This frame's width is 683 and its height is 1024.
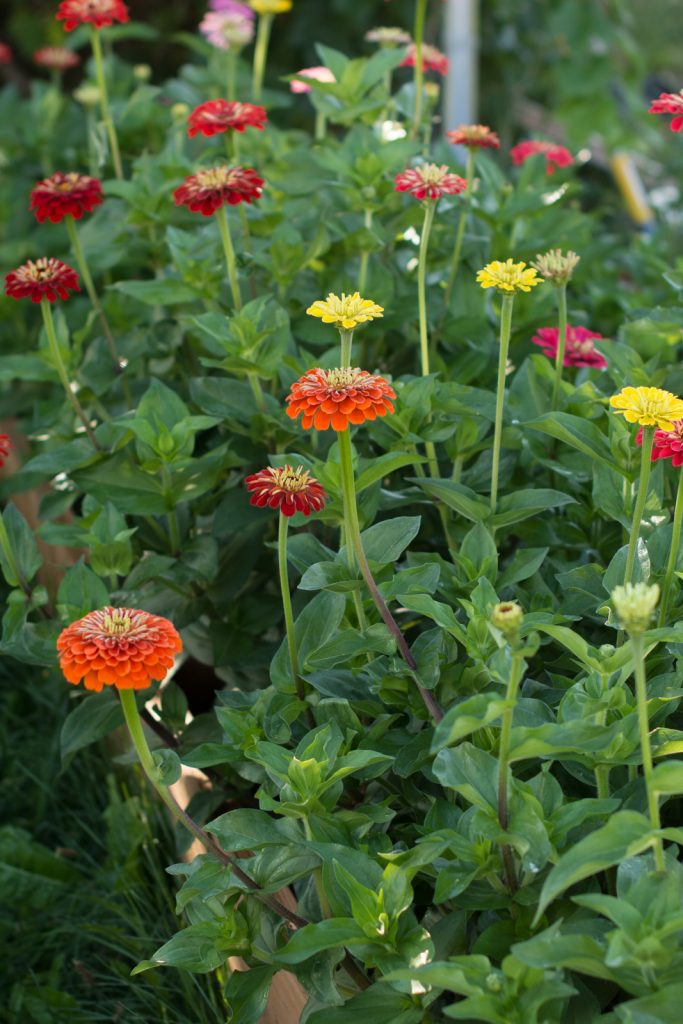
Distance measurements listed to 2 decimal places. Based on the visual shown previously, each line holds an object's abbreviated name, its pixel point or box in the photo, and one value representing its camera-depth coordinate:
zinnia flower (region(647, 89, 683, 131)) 2.15
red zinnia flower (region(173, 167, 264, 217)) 2.25
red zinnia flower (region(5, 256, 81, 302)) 2.27
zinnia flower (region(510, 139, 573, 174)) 2.80
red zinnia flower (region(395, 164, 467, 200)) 2.20
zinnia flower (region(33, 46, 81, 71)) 3.39
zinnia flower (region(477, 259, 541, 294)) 2.06
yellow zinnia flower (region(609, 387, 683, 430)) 1.94
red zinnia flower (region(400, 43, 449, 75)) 2.67
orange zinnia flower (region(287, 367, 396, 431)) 1.95
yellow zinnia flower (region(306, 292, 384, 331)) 2.02
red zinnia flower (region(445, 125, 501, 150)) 2.39
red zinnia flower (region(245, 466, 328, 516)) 2.00
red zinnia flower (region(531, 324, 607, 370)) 2.36
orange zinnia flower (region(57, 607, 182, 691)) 1.90
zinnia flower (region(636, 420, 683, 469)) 1.96
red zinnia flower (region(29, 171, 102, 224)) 2.37
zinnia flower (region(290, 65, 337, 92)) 2.75
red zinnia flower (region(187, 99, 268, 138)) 2.39
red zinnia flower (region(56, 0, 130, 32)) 2.58
